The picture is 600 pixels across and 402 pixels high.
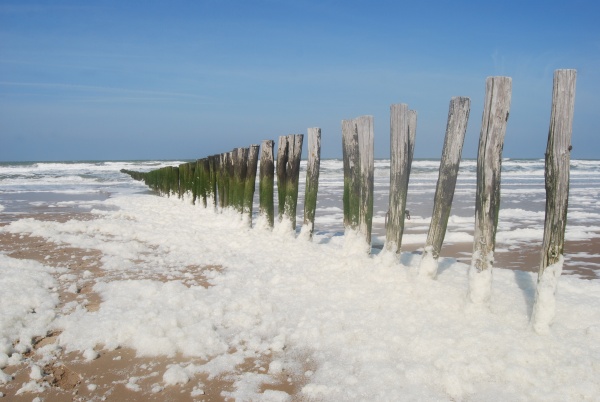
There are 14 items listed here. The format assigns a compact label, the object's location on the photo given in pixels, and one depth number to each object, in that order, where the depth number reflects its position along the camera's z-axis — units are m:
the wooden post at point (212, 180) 11.84
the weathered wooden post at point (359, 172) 5.57
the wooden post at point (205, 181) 12.51
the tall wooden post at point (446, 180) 4.06
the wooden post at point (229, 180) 9.80
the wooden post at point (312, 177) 6.82
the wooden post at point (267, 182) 7.98
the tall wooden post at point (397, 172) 4.74
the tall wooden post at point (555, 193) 3.12
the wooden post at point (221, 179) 10.66
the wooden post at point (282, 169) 7.49
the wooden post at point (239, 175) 9.05
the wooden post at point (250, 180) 8.62
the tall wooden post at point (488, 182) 3.55
